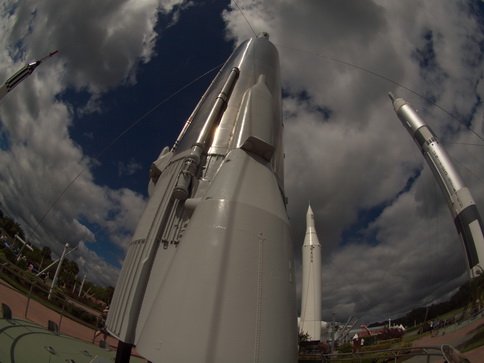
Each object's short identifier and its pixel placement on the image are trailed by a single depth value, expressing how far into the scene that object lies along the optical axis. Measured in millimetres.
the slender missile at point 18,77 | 16544
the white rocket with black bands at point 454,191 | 14977
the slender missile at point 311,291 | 18359
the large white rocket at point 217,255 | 2832
